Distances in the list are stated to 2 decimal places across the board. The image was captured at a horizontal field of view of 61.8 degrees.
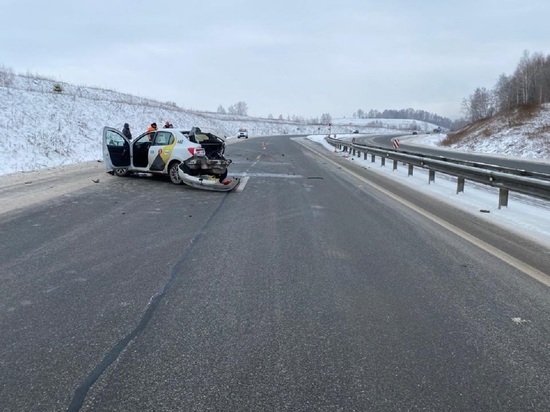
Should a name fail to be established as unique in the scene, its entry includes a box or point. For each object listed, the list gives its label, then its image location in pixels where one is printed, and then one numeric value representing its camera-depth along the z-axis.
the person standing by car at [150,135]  13.88
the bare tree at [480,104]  104.31
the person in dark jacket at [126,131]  20.91
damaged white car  12.55
